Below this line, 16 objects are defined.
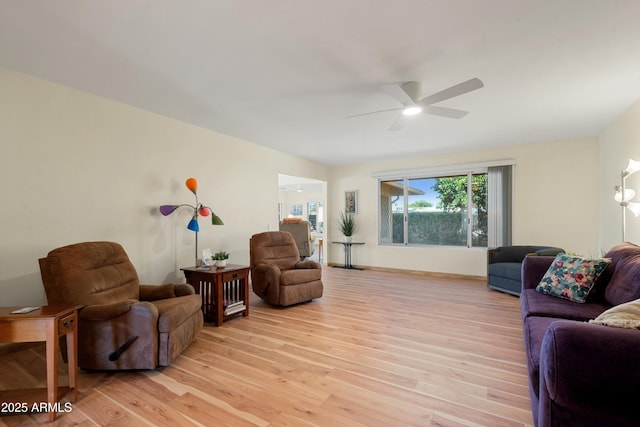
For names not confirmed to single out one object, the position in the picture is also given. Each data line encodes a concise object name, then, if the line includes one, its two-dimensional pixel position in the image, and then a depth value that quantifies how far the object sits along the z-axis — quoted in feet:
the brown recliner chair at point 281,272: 12.75
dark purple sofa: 3.82
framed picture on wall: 23.30
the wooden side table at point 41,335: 5.74
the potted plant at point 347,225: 22.79
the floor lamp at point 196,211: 11.74
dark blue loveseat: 14.23
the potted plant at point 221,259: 11.63
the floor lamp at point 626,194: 10.19
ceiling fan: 8.08
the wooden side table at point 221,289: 10.77
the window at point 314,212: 37.87
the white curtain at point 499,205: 17.57
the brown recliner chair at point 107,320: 7.27
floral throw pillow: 8.18
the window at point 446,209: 17.85
